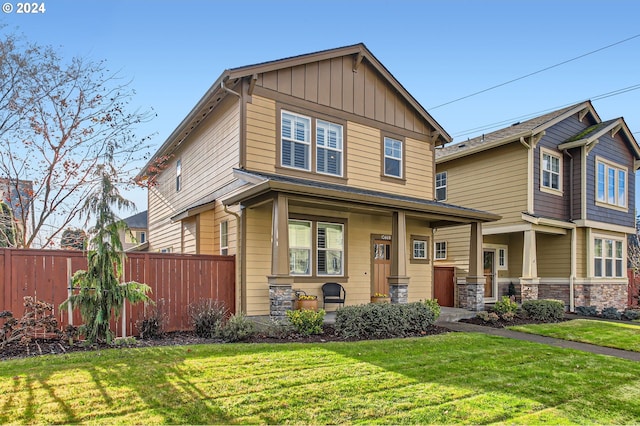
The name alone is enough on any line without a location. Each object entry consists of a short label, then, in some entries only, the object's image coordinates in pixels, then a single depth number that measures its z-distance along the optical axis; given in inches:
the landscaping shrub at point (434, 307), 422.6
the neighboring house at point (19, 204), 461.8
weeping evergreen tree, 291.3
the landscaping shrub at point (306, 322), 353.1
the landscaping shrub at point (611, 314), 603.5
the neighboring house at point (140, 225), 1566.2
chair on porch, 459.8
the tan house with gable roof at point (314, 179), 420.5
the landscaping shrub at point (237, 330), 327.3
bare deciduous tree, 432.1
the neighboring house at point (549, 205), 635.5
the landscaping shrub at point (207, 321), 346.6
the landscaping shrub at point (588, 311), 623.4
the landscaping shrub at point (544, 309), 513.3
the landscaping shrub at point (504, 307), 499.2
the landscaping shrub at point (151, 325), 340.8
